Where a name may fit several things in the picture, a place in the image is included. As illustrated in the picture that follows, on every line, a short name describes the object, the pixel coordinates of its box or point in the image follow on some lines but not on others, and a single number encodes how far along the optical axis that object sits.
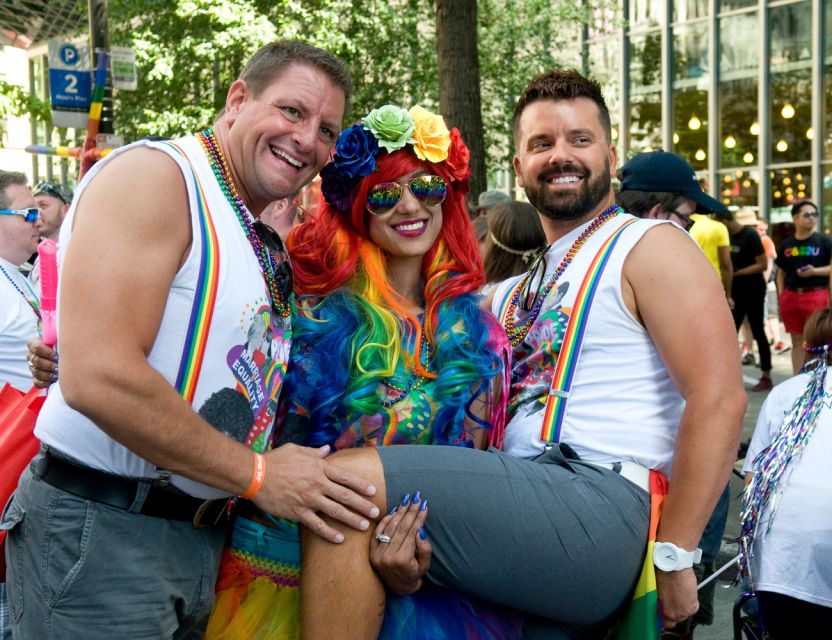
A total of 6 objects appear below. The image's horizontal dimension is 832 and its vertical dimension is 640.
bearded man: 2.24
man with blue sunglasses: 4.55
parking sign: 9.17
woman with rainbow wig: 2.47
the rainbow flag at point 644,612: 2.34
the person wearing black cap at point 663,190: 4.34
